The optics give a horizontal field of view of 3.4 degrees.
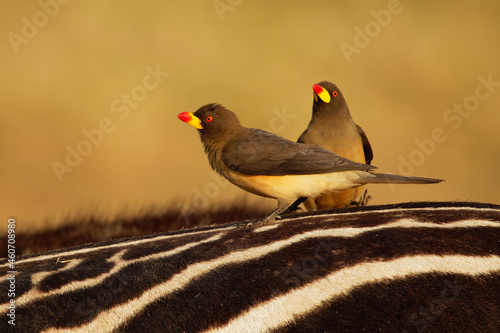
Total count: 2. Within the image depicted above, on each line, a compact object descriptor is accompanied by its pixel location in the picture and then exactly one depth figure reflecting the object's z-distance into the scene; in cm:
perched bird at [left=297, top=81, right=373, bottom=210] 640
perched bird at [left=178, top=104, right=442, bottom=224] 627
